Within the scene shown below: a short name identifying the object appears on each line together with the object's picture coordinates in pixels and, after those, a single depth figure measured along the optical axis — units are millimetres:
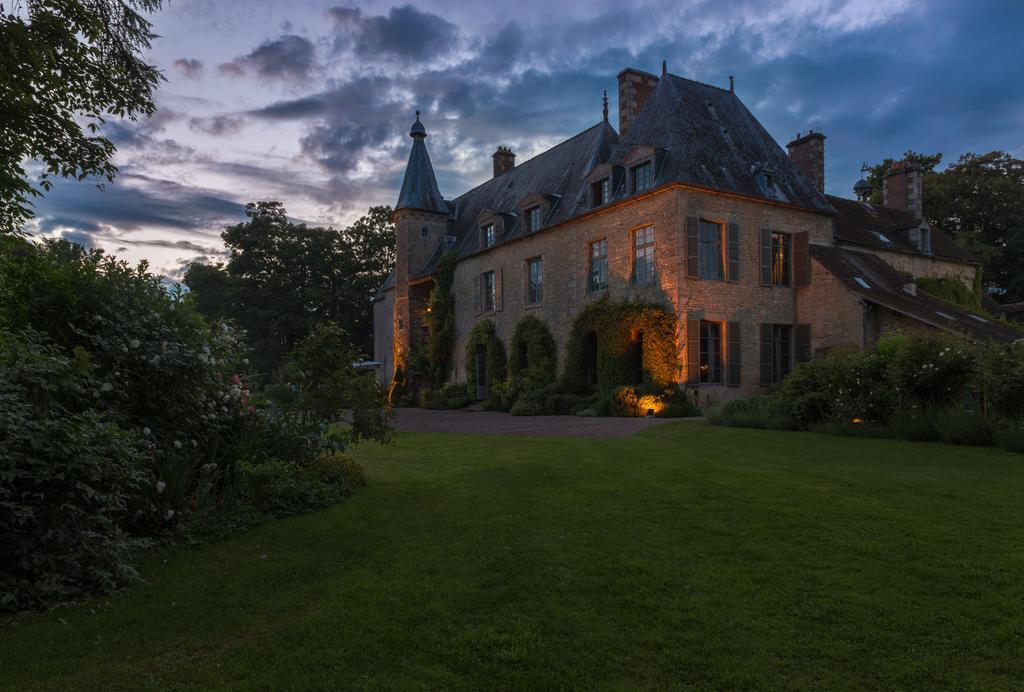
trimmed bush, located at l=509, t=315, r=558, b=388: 22141
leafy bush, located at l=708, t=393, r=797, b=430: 12328
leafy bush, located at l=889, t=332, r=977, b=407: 10148
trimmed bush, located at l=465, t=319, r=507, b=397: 24812
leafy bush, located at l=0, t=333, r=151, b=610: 3680
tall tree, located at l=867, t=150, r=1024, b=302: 35500
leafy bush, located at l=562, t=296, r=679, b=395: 17859
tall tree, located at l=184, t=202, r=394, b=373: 38281
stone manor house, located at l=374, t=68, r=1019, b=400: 18125
